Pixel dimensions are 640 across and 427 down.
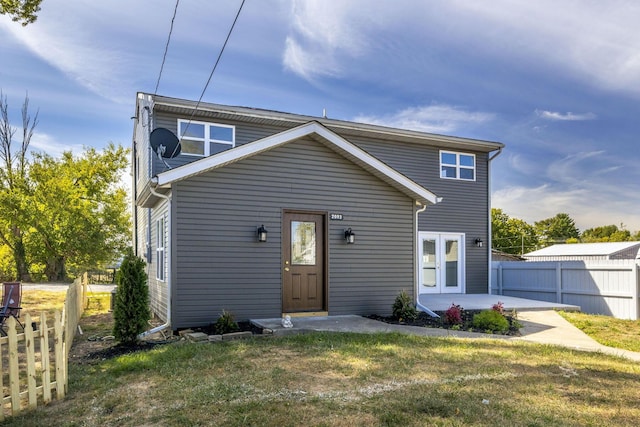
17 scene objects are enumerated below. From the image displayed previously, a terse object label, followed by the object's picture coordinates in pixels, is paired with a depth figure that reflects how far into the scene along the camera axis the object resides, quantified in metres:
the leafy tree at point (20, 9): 8.23
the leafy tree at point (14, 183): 22.09
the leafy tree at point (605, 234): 51.59
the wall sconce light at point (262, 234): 8.45
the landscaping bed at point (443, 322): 8.50
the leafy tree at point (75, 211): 22.92
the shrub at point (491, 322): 8.40
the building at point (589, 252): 26.36
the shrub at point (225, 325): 7.52
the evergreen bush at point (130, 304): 6.74
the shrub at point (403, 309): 9.11
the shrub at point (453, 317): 8.88
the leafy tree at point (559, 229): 59.88
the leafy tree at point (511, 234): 48.38
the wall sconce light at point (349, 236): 9.25
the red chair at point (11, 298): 8.58
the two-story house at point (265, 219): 8.02
